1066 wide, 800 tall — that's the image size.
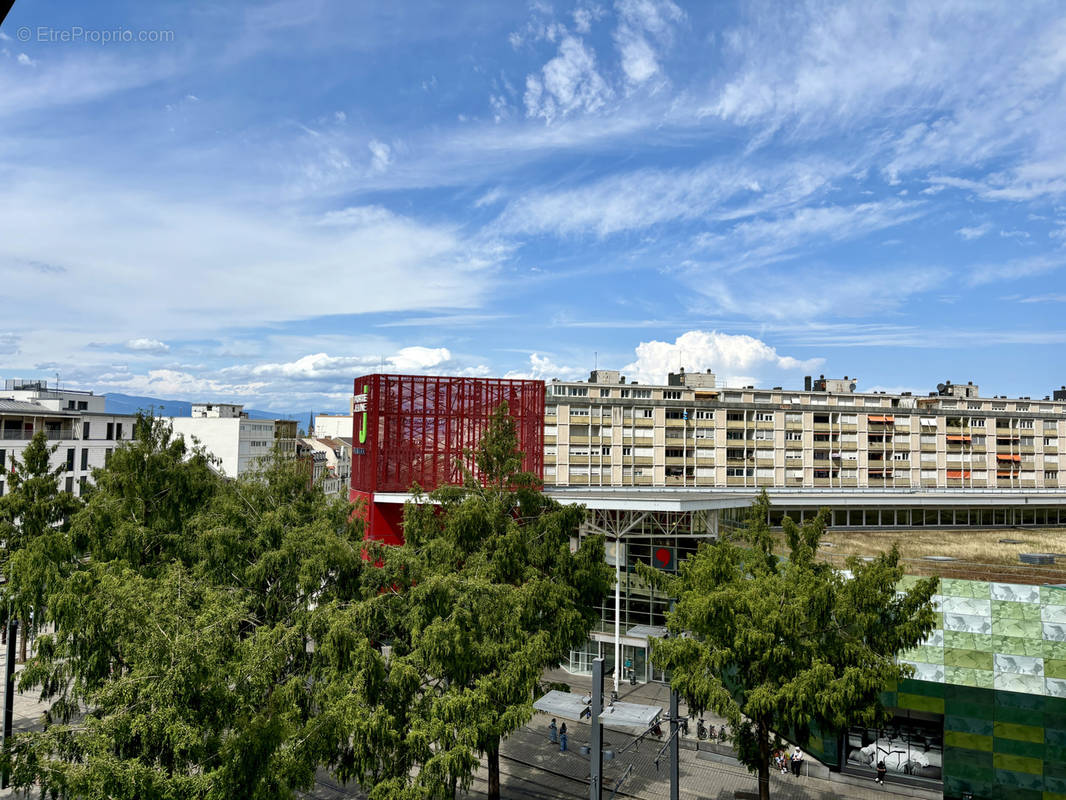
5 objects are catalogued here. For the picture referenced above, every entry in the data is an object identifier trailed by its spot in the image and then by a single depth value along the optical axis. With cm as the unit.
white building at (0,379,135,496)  5803
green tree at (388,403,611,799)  1850
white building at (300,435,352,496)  11469
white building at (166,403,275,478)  9069
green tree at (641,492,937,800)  1869
